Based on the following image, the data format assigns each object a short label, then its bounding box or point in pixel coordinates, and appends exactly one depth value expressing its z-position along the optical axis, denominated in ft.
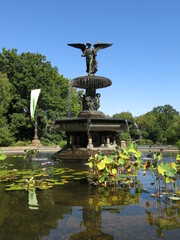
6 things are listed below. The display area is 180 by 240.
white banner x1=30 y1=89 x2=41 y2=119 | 46.80
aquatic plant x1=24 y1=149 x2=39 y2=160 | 43.93
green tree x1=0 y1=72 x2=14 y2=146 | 109.81
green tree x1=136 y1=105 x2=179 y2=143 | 240.81
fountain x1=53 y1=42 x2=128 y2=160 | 41.65
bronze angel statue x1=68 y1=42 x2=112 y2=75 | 53.31
